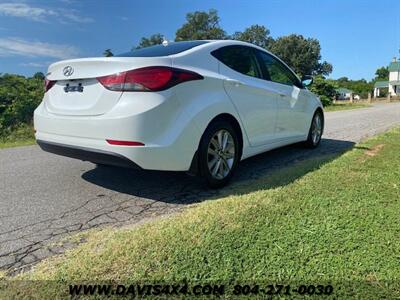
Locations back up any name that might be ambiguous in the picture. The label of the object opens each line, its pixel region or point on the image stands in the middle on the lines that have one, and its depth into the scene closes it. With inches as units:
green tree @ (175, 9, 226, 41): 3094.2
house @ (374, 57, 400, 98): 3127.5
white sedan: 132.0
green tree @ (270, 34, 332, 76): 2837.1
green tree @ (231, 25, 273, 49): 3176.7
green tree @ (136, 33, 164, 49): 2929.9
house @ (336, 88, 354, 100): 2920.5
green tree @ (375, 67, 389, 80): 4854.8
